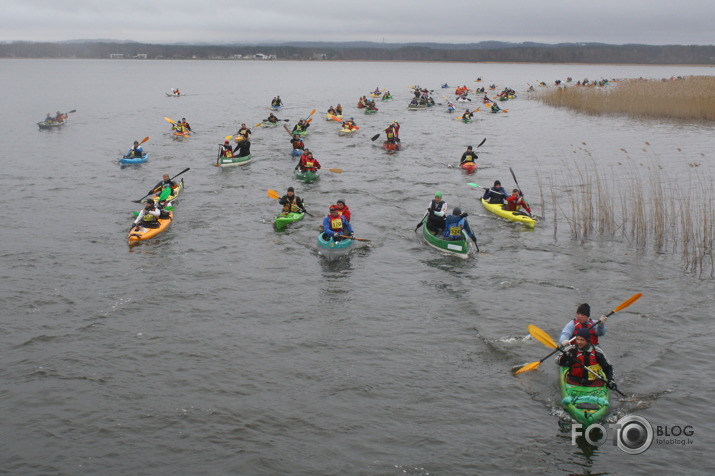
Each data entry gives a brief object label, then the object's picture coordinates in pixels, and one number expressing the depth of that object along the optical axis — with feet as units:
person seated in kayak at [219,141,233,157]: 112.06
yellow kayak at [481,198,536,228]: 75.15
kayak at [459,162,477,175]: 109.70
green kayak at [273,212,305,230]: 74.38
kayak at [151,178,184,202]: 82.34
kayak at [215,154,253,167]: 111.34
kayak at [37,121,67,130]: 160.86
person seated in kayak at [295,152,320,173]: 99.25
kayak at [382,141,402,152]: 129.49
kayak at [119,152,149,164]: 110.83
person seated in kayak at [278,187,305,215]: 74.79
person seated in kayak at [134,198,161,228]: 70.54
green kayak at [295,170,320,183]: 99.86
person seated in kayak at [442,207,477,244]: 65.18
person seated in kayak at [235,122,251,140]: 123.44
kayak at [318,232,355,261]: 63.52
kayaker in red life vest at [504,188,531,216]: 77.00
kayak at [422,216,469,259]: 64.59
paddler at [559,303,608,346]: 41.01
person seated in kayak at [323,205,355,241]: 64.03
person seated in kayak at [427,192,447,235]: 67.57
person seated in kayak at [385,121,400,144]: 129.38
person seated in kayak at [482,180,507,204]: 81.46
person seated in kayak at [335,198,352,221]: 65.92
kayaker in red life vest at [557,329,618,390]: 37.93
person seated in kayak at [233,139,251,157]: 113.39
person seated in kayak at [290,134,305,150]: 118.02
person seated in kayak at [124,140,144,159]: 111.86
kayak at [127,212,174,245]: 67.87
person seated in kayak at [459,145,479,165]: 110.01
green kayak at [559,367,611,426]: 35.94
